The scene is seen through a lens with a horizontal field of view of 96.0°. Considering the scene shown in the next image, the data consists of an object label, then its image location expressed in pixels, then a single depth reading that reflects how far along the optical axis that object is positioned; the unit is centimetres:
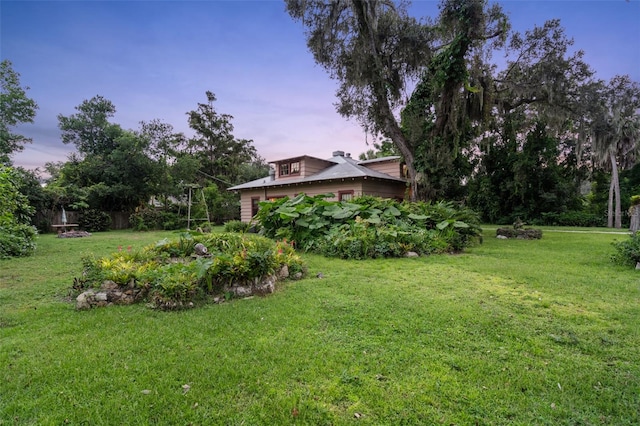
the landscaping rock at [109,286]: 356
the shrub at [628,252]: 504
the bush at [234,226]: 1151
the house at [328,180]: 1273
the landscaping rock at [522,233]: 980
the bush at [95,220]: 1580
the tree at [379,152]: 2056
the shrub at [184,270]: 336
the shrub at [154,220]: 1612
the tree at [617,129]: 1105
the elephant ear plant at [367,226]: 653
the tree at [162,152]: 1825
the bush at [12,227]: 631
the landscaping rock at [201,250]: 467
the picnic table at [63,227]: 1372
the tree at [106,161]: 1698
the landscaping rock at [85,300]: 327
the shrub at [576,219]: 1723
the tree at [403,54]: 895
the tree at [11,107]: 1420
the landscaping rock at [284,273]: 454
